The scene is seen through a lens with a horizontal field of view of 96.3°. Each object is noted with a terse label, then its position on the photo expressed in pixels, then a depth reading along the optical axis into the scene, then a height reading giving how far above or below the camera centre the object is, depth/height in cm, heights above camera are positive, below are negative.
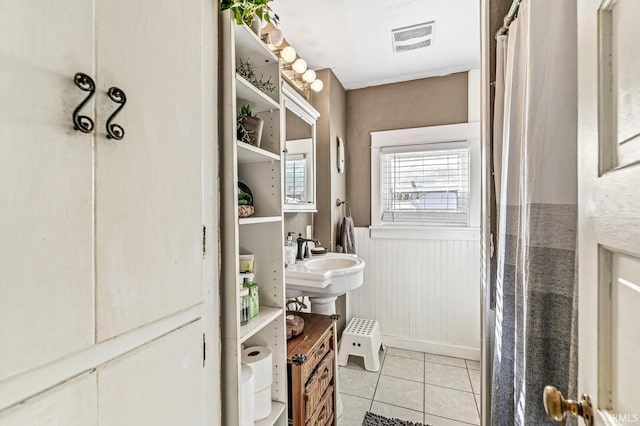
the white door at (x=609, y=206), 41 +1
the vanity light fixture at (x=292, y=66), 146 +95
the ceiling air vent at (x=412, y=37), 180 +116
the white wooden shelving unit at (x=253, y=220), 84 -2
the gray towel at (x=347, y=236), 244 -20
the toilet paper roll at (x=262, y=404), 103 -70
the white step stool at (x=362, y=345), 223 -106
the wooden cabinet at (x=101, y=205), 38 +1
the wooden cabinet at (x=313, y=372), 118 -73
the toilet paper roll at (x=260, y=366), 101 -55
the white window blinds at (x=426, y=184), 242 +25
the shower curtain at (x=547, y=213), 79 +0
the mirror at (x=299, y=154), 194 +43
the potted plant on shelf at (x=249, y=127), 107 +32
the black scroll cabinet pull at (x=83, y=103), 44 +17
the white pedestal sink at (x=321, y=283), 156 -40
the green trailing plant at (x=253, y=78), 111 +53
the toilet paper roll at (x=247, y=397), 92 -60
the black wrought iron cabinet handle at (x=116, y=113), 50 +17
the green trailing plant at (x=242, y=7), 83 +61
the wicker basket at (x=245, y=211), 102 +1
